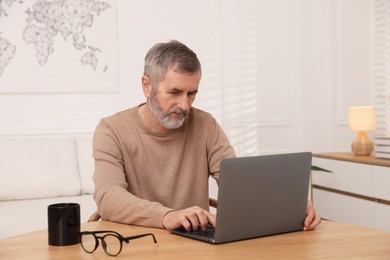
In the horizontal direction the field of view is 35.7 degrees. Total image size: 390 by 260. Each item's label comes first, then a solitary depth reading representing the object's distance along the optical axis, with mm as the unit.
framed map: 4141
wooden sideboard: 3791
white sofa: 3676
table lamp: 4152
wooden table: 1532
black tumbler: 1655
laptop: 1605
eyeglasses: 1566
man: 2082
